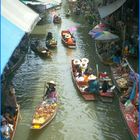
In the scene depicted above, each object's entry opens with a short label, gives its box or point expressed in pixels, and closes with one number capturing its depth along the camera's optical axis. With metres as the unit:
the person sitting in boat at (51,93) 17.94
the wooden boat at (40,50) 25.67
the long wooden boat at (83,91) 18.70
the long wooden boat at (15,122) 14.27
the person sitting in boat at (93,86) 18.64
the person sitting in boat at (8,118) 15.16
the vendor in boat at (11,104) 15.91
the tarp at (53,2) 35.86
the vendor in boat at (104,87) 18.75
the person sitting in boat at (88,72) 20.70
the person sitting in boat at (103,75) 20.22
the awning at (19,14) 18.07
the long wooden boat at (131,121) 14.66
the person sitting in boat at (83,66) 21.55
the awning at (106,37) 23.62
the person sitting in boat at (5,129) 13.75
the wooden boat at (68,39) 28.19
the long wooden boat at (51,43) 27.85
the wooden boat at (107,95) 18.59
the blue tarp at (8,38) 14.09
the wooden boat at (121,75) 19.23
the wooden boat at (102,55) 23.23
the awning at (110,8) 25.14
